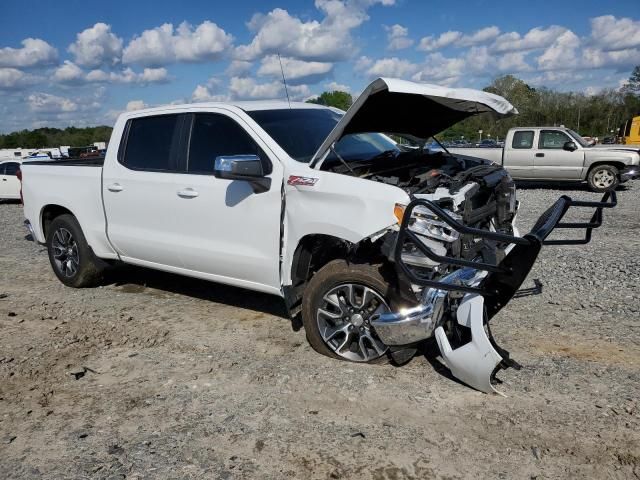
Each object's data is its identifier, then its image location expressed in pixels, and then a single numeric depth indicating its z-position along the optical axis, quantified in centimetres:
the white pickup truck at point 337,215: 361
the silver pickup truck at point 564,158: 1443
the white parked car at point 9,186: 1816
